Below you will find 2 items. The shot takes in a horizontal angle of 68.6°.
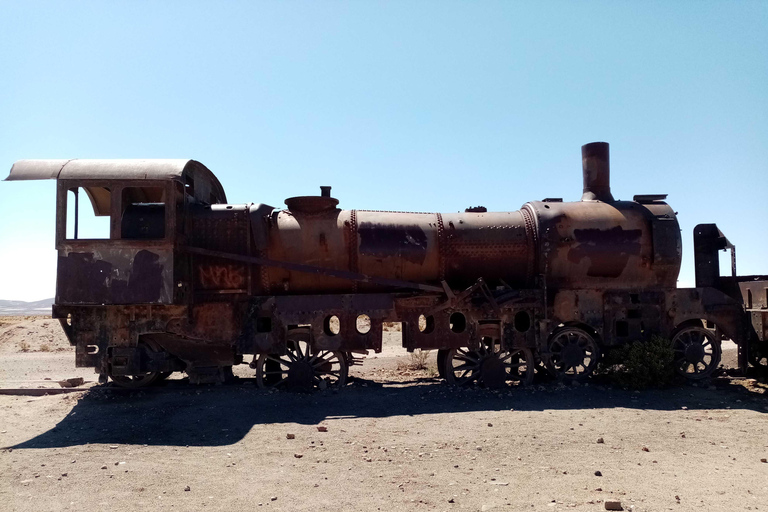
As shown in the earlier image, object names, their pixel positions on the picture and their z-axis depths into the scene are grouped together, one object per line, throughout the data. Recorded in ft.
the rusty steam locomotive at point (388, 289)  30.96
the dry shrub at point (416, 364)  42.47
